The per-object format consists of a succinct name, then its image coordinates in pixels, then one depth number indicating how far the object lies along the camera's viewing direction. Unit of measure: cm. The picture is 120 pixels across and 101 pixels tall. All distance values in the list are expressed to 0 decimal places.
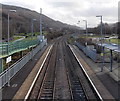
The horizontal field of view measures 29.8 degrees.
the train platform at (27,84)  1462
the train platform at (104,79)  1520
